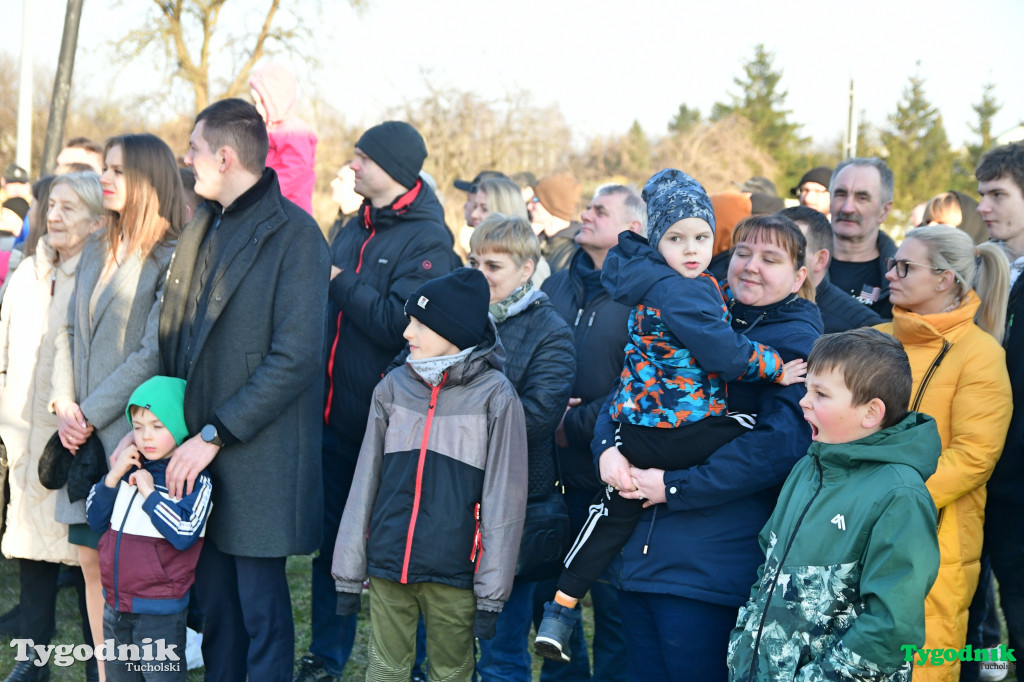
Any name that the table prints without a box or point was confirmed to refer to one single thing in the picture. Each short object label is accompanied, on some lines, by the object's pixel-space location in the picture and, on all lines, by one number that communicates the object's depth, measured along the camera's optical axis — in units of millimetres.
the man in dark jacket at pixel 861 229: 4805
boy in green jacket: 2334
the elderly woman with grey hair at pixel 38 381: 4160
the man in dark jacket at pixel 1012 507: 3449
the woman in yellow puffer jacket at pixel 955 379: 3201
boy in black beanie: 3197
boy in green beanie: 3375
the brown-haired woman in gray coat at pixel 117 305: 3811
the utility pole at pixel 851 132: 24516
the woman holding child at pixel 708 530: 2805
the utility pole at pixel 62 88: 9156
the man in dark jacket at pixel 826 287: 3902
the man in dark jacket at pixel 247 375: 3439
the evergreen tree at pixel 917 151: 39156
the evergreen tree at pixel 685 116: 55188
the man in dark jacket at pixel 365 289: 4180
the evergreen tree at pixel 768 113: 42938
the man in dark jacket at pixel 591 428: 3934
